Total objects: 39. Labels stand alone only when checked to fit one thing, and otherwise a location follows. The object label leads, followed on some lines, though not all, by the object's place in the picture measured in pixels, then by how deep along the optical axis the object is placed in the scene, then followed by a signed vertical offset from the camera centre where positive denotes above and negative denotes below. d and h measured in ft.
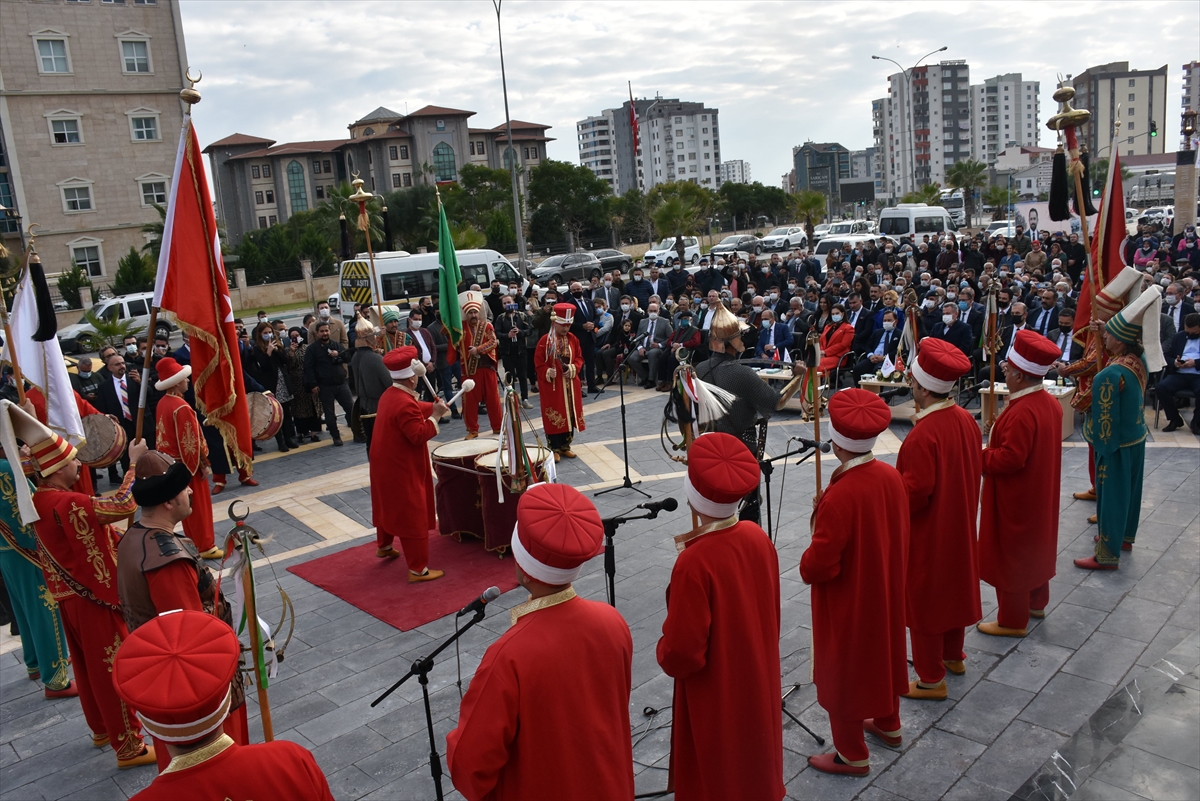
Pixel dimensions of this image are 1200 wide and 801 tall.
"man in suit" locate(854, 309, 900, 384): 44.86 -6.05
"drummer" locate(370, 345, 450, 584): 24.02 -5.49
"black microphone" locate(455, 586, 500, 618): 11.30 -4.46
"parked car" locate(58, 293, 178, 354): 94.32 -3.61
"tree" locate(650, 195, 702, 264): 128.98 +4.29
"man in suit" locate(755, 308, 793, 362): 49.83 -5.65
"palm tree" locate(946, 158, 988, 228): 213.01 +11.45
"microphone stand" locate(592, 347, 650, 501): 31.57 -8.69
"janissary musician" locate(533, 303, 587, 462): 36.40 -5.21
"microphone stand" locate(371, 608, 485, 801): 11.91 -5.43
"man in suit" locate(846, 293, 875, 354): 48.11 -4.92
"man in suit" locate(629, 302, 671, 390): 51.72 -5.70
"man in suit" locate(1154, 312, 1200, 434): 35.99 -6.81
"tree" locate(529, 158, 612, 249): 185.57 +12.33
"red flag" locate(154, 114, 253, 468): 18.31 -0.13
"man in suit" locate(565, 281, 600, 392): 51.29 -5.01
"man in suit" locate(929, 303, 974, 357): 43.32 -5.17
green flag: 36.32 -0.89
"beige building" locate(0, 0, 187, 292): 146.30 +28.79
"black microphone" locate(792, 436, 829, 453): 17.26 -4.27
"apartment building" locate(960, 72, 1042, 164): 466.29 +58.03
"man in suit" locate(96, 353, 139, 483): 38.88 -4.80
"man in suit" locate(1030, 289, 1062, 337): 42.93 -4.60
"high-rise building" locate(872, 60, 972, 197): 428.15 +53.58
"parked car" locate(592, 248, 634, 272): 132.81 -1.77
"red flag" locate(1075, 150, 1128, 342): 25.12 -0.62
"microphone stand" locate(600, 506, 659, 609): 14.37 -4.91
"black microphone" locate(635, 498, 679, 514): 14.46 -4.24
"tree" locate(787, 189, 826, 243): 134.62 +4.77
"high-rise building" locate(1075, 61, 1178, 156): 421.18 +57.65
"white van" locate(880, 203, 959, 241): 110.73 +0.89
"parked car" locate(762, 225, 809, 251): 148.15 -0.46
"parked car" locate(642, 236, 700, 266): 133.28 -1.05
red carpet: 23.41 -9.03
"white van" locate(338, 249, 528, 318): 75.46 -1.06
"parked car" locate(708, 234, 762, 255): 142.82 -0.40
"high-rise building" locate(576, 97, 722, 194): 475.72 +56.59
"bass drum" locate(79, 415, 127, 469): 20.92 -3.72
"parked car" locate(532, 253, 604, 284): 120.98 -2.04
